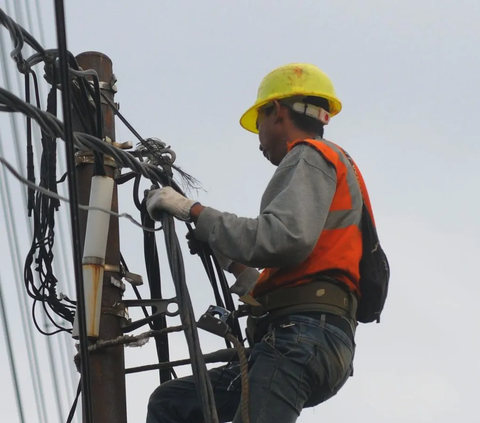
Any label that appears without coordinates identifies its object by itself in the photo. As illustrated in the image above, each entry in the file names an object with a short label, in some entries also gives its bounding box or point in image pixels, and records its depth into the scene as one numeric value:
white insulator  9.66
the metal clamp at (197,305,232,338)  9.51
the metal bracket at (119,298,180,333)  10.05
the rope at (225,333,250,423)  8.41
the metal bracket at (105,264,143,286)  10.17
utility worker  8.50
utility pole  9.58
